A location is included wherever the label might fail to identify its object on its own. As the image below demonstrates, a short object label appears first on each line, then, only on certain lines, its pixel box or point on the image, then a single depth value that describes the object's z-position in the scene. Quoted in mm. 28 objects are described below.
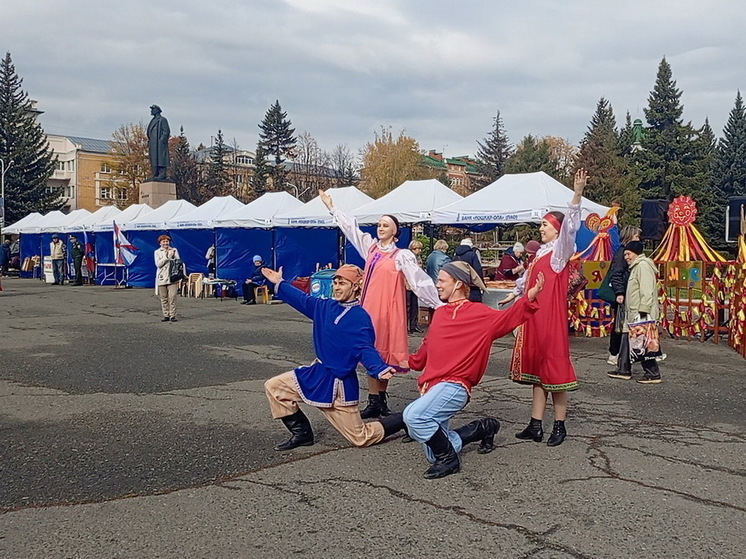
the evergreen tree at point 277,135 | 67562
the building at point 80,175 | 88000
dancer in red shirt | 4961
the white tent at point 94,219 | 27703
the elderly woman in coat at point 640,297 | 8625
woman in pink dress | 6508
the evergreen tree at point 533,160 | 51156
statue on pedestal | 32031
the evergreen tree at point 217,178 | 64000
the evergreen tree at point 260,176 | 63531
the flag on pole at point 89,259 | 27562
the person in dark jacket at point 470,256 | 12469
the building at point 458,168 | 70312
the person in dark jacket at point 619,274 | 9195
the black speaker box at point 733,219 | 13352
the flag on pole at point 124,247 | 25094
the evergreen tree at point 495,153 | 69750
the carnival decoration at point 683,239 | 13320
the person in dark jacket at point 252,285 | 19656
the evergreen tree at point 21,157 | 54750
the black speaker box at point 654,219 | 14641
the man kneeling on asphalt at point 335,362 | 5438
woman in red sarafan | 5566
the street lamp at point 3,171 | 51406
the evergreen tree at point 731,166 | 53250
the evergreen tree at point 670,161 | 48156
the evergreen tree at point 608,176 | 45250
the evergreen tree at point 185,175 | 63000
